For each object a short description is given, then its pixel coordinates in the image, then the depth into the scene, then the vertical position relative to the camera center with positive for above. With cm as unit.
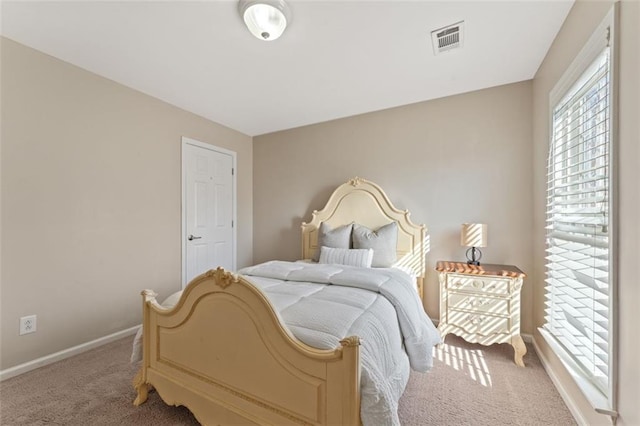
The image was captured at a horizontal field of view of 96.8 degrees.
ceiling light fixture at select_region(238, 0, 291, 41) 166 +119
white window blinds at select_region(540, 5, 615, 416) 128 -8
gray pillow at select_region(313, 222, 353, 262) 303 -29
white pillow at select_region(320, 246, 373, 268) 270 -45
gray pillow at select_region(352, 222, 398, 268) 281 -32
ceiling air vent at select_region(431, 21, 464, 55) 192 +123
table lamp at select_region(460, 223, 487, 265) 254 -22
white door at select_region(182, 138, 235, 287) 331 +3
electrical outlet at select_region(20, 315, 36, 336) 210 -85
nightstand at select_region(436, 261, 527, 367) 231 -79
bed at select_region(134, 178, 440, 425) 113 -67
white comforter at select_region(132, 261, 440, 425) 117 -56
